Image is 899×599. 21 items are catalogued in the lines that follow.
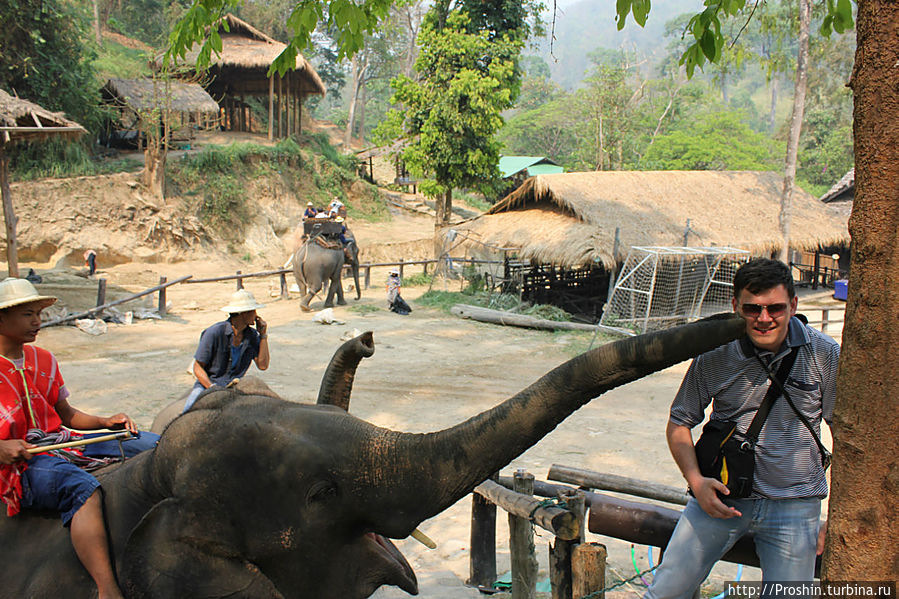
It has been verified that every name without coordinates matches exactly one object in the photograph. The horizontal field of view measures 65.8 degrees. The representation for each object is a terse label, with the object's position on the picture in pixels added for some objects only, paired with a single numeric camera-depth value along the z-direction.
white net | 15.30
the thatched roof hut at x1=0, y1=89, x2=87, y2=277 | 13.56
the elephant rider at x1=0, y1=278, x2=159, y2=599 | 2.24
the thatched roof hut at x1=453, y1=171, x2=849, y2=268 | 16.74
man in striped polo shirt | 2.64
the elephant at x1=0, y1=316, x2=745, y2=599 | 1.90
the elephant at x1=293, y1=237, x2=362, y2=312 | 16.30
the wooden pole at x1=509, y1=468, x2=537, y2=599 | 4.26
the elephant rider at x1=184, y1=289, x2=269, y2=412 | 5.38
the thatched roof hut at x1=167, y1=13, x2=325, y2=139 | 30.75
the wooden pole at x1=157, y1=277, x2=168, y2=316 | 15.09
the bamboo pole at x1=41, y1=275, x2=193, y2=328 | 12.05
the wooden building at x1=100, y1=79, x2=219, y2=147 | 25.39
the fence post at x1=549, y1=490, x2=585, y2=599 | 3.17
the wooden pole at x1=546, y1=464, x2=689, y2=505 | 4.86
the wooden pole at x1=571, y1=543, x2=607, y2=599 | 2.97
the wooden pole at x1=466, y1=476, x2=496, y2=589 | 4.91
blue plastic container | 20.20
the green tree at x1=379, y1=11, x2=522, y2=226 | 21.22
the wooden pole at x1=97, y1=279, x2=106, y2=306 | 13.70
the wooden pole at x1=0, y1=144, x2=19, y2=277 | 14.68
